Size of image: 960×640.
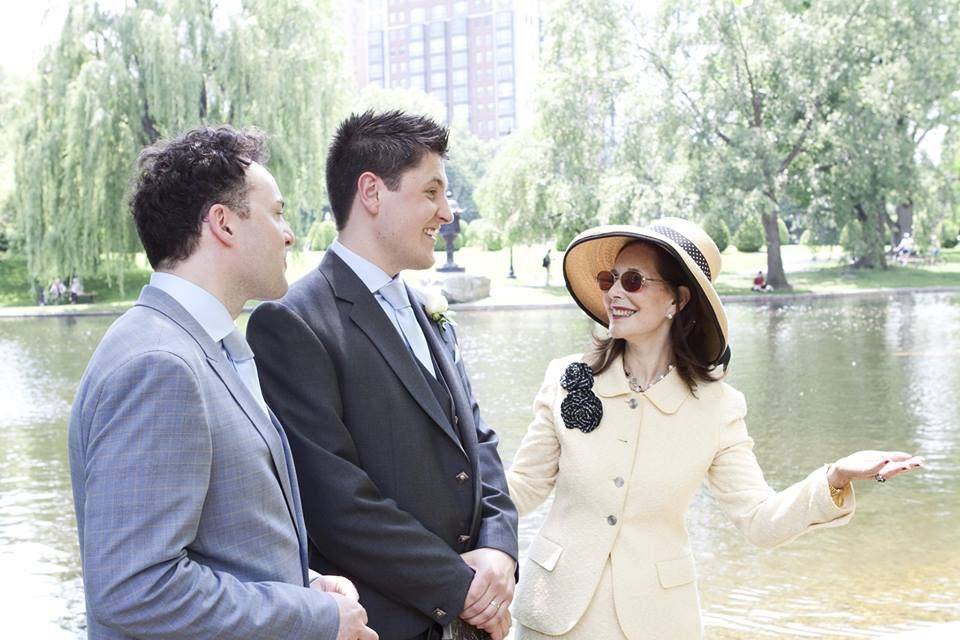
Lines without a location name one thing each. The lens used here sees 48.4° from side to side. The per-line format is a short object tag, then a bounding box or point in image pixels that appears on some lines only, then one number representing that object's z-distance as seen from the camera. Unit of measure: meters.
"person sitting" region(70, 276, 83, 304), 27.72
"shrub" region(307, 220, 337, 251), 35.62
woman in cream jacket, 2.48
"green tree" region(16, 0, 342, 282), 21.88
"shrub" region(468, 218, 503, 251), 37.83
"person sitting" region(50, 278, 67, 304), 28.02
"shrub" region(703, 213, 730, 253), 27.16
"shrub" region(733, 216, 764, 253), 39.69
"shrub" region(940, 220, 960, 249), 39.00
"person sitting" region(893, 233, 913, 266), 34.16
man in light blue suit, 1.60
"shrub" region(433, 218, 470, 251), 45.04
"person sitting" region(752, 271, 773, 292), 28.61
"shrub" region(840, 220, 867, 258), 30.45
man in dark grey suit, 2.20
